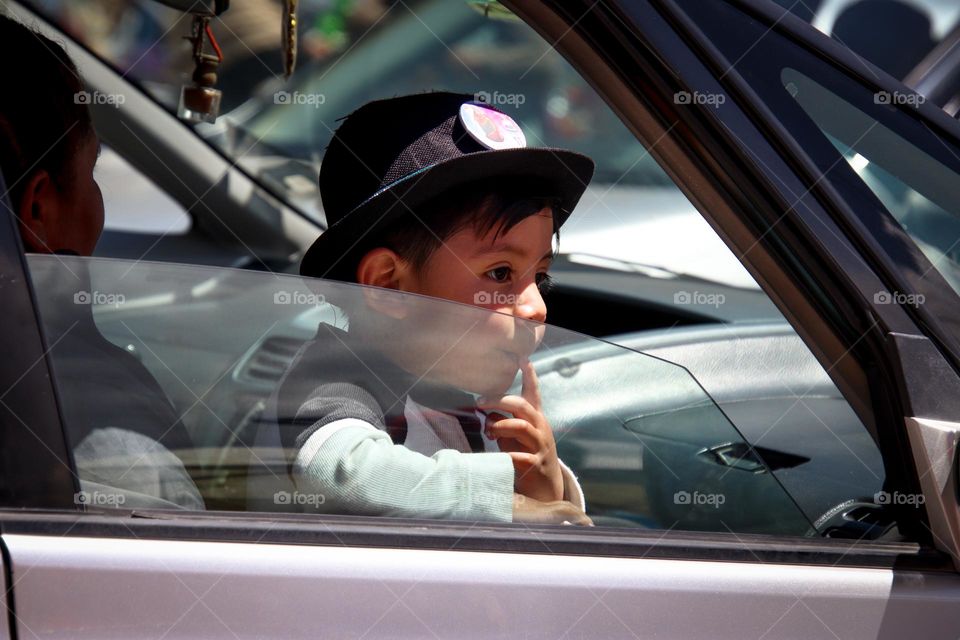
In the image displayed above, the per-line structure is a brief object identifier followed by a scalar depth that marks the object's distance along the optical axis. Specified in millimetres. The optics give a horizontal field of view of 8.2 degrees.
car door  5052
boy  5173
